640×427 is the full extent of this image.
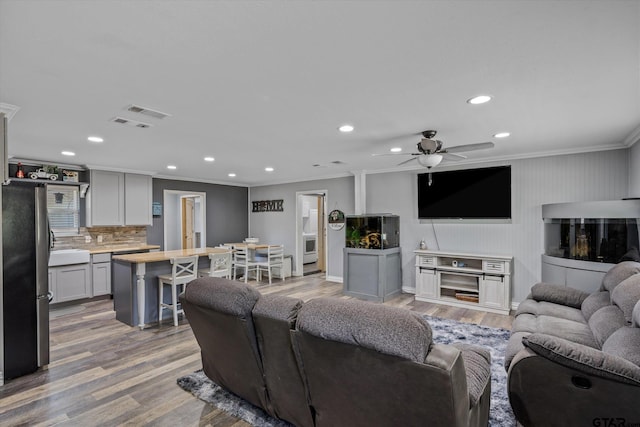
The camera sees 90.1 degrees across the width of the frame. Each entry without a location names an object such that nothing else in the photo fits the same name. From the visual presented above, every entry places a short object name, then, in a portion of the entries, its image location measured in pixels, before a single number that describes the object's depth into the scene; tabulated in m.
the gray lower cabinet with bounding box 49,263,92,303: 4.93
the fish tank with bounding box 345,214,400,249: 5.64
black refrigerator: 2.78
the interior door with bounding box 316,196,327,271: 8.79
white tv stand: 4.69
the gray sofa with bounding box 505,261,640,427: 1.57
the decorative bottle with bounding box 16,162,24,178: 4.88
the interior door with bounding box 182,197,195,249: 9.09
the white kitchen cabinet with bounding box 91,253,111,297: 5.40
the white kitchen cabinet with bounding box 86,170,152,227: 5.61
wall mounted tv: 4.95
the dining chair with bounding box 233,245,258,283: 6.86
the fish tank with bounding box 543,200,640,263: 3.61
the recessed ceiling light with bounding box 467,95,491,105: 2.50
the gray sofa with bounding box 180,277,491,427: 1.34
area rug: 2.24
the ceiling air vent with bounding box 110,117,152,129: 2.98
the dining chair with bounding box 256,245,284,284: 6.87
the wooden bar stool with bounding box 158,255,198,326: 4.18
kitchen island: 4.14
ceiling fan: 3.49
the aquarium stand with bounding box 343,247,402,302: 5.46
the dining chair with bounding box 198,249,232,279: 4.73
